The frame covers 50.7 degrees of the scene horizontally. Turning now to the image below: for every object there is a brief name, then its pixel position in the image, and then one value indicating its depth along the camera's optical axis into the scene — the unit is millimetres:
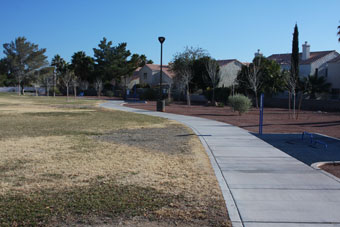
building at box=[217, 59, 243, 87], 57416
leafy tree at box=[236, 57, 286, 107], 37188
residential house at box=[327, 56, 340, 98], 41772
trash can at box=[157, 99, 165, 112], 27197
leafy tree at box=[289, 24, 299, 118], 40625
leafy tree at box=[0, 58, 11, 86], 87375
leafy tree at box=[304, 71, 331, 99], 38625
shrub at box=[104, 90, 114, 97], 66812
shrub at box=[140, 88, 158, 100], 47031
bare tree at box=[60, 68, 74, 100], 67475
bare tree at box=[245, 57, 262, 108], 34162
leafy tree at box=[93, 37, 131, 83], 71425
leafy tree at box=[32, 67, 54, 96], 83825
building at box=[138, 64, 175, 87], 67781
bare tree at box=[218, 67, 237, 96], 57125
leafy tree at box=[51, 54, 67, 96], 88262
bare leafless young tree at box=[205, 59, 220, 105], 43403
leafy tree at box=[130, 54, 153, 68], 76038
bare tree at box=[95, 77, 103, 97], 67119
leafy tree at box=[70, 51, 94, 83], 75875
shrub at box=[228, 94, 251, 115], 23875
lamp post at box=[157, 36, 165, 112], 27200
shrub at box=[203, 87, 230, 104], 40000
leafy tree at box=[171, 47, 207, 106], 55759
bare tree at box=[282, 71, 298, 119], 35300
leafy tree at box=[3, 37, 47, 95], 86250
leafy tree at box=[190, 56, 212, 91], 47938
